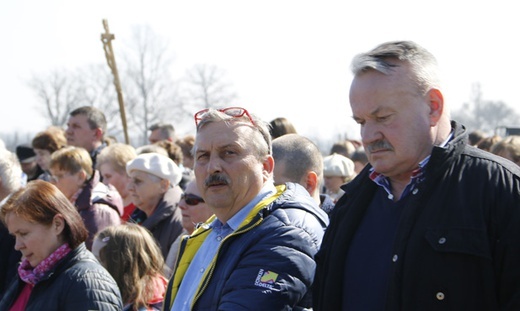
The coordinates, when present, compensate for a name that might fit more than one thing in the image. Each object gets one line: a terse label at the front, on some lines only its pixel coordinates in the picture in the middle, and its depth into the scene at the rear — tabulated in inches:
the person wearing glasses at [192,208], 225.0
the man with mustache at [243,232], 131.2
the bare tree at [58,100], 2610.7
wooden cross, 483.8
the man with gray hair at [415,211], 103.3
